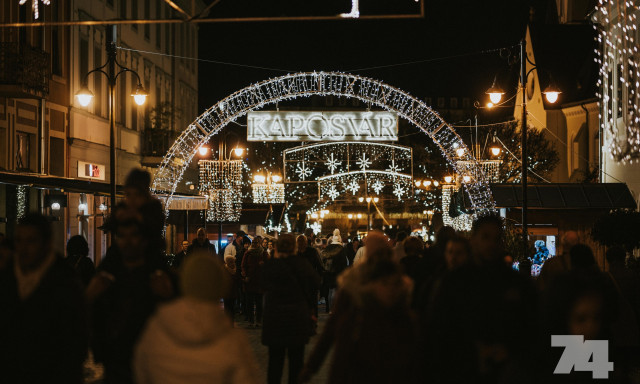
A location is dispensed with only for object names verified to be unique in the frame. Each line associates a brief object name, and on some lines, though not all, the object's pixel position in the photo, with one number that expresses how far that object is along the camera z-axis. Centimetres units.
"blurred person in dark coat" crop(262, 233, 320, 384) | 1009
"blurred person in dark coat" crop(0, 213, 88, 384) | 635
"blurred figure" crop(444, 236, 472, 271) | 934
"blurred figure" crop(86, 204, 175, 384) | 650
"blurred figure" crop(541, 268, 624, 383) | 684
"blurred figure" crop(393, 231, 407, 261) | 1582
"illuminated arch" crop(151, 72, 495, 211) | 2484
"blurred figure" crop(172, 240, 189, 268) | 2086
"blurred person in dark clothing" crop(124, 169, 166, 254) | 686
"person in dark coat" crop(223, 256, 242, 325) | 2129
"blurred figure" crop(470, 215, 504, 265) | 693
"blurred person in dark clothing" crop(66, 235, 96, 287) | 1203
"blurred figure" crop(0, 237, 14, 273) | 893
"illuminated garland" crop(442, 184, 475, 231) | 3766
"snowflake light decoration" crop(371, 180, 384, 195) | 4688
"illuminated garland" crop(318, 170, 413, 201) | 4766
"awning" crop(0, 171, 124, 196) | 1930
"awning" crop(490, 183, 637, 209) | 3023
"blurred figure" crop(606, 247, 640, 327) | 1156
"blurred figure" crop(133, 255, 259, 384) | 493
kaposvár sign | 2638
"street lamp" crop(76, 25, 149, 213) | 2062
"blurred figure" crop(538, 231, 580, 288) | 1205
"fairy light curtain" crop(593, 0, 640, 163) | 2642
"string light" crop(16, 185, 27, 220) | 2526
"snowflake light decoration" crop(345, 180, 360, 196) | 4678
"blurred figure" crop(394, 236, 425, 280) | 1292
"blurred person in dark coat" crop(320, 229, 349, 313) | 2403
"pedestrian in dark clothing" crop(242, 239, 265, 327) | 2036
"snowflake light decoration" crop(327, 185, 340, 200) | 4989
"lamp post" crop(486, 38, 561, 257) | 2278
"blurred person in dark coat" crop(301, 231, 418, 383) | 604
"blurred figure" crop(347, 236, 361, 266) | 2720
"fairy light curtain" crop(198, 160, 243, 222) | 3278
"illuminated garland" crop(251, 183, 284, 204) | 4516
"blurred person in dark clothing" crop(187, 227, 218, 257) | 1888
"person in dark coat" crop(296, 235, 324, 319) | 1859
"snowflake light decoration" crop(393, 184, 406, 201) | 4795
